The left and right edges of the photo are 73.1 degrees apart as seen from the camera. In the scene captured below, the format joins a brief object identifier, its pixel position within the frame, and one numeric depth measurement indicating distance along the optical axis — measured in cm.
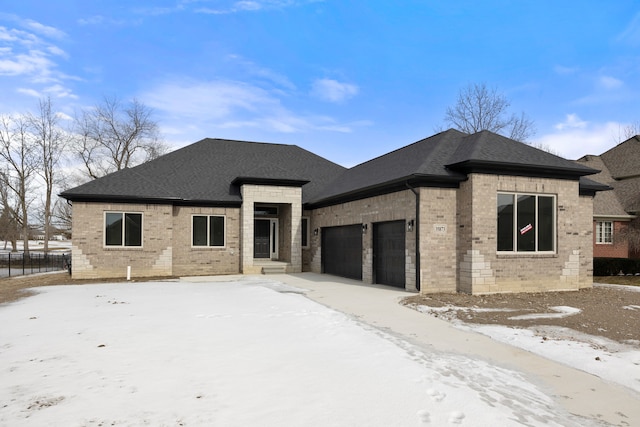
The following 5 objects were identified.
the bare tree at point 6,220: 4231
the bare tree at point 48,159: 3888
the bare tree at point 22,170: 3819
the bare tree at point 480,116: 3531
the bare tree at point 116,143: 4219
